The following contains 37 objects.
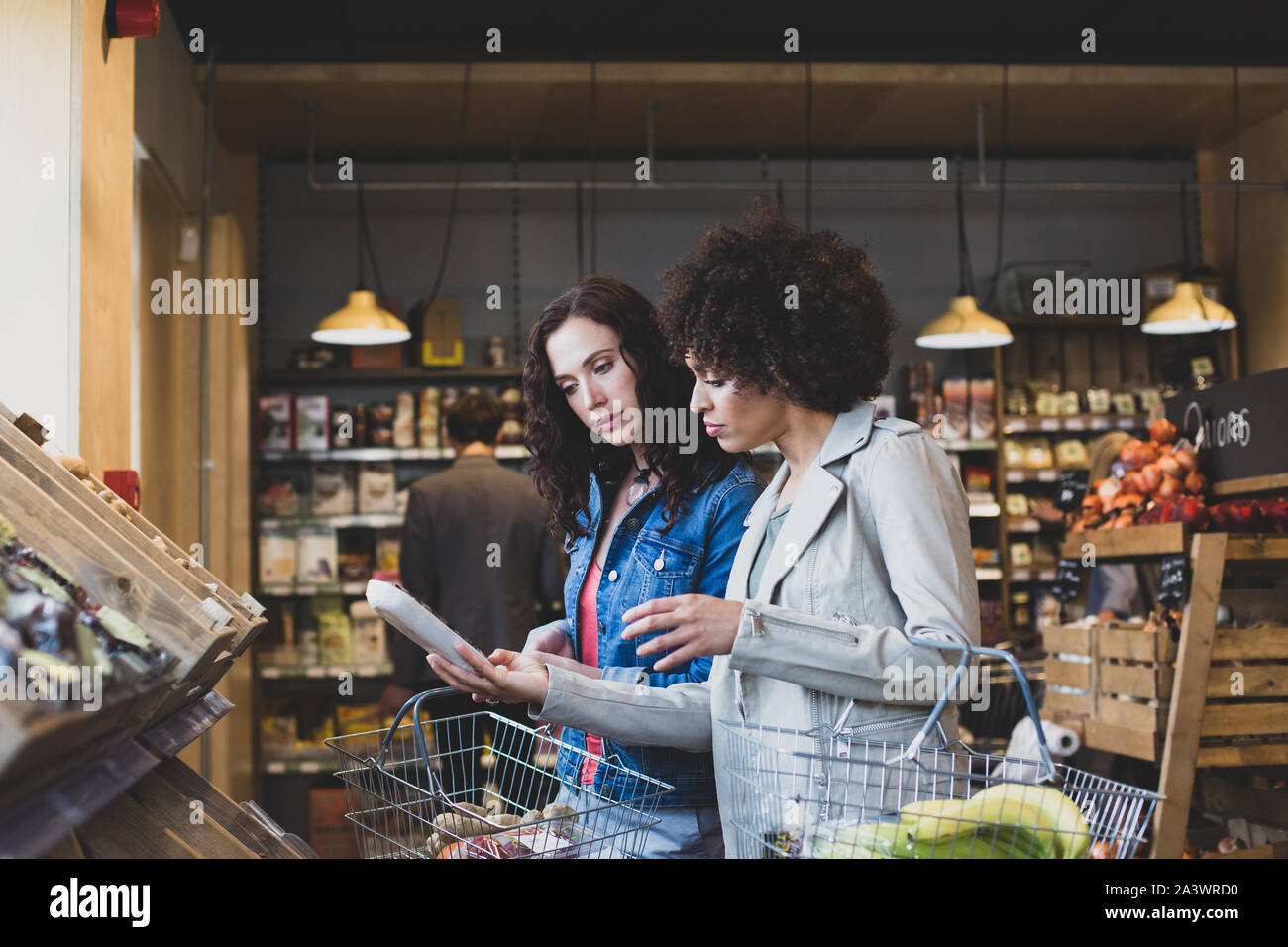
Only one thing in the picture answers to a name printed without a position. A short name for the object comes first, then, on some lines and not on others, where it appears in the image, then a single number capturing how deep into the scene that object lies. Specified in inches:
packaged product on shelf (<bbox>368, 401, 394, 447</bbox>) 230.4
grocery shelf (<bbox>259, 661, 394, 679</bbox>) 225.5
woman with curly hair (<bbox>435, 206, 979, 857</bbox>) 58.2
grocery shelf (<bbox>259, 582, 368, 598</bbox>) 224.8
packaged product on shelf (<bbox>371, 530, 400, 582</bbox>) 232.4
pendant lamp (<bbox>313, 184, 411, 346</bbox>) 202.1
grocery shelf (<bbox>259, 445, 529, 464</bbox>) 226.5
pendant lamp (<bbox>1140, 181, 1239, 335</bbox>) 219.5
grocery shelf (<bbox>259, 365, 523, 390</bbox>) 231.6
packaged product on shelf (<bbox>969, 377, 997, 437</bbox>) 243.1
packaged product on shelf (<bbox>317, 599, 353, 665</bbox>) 228.5
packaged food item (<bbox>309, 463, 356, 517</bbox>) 231.3
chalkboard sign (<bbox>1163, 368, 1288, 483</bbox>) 135.2
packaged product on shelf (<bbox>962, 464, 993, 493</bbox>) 242.1
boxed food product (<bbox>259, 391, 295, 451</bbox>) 228.7
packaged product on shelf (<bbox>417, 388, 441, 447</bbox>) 231.9
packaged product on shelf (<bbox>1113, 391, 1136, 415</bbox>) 247.0
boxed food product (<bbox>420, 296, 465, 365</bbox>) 233.9
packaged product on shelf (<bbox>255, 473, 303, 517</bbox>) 231.1
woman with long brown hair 74.6
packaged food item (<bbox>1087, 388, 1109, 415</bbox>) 247.1
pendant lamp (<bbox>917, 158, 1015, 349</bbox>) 215.3
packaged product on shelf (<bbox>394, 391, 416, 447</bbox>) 230.7
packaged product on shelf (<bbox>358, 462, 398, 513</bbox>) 232.4
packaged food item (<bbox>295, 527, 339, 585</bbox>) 227.6
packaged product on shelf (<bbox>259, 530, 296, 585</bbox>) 226.4
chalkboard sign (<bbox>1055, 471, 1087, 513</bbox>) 165.8
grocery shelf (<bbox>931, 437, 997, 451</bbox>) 239.6
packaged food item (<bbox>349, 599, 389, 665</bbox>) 228.4
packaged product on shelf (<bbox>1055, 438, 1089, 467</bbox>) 246.8
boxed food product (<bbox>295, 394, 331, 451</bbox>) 229.5
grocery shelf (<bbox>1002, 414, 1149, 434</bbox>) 241.6
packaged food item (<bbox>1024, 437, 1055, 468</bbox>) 245.3
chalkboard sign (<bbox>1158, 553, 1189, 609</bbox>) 131.3
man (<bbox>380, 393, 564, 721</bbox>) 178.4
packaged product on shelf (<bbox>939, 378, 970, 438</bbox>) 242.2
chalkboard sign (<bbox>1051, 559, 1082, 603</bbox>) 159.5
